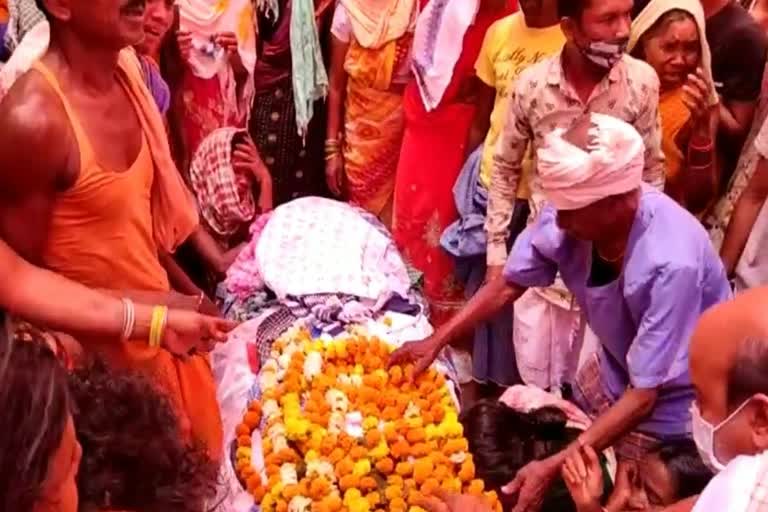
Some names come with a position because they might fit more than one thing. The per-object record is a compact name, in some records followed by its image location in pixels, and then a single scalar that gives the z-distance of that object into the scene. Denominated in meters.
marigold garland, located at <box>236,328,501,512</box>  2.45
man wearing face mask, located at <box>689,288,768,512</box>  1.60
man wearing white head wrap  2.32
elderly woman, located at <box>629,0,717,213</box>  3.33
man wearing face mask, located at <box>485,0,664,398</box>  3.00
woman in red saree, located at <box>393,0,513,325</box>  3.74
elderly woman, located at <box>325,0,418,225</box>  3.92
